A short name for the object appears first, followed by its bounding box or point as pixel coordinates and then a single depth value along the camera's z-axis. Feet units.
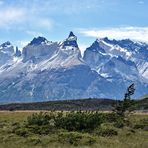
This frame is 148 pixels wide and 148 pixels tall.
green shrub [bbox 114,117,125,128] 161.07
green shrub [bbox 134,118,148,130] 159.24
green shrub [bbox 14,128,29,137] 126.00
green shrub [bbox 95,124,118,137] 131.93
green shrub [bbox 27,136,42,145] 108.40
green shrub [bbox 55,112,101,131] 142.30
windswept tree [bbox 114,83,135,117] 204.55
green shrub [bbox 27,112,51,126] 151.94
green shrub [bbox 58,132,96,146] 109.75
